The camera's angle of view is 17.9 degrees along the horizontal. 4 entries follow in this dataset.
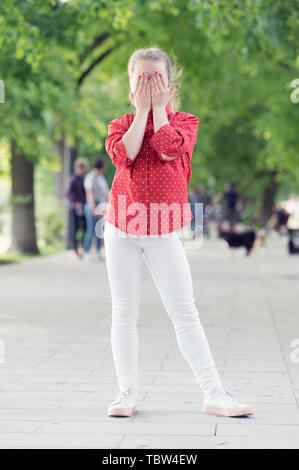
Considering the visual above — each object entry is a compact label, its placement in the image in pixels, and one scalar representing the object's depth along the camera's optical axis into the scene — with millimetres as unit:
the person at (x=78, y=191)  18047
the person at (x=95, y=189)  16641
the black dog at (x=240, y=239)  19969
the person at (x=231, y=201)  31969
